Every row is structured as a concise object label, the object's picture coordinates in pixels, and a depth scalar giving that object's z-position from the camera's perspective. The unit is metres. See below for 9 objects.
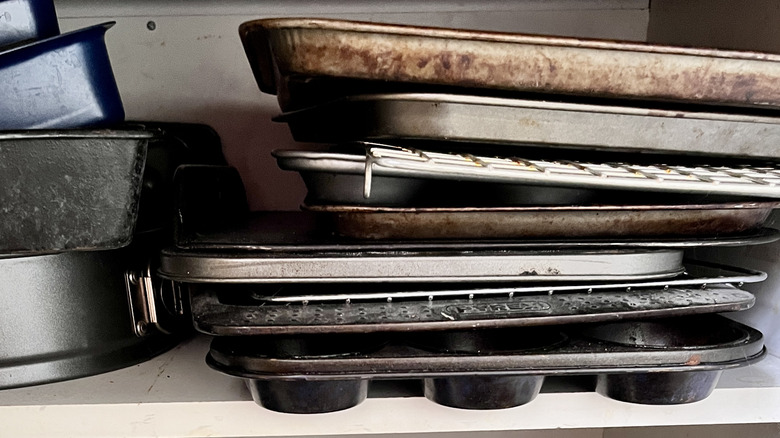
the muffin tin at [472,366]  0.43
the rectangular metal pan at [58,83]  0.41
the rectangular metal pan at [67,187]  0.40
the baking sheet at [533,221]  0.45
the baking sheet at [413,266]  0.43
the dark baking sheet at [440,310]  0.42
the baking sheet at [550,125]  0.44
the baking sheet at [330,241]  0.45
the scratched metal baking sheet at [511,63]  0.41
